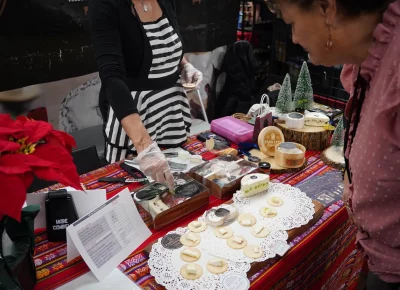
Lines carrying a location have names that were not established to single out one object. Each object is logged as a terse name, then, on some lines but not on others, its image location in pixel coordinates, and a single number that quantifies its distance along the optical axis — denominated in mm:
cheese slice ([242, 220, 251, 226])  1199
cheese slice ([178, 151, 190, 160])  1628
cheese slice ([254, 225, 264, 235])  1157
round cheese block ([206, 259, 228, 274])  1022
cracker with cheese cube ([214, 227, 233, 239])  1148
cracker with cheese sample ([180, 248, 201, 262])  1061
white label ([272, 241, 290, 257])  1100
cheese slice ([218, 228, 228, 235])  1157
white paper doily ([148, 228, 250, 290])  982
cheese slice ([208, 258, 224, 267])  1039
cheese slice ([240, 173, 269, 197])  1332
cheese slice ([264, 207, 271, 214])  1258
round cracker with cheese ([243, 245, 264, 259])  1071
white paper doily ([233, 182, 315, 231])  1224
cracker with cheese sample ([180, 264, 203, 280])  1000
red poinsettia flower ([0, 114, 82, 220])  705
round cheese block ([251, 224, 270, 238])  1151
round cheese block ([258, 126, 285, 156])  1672
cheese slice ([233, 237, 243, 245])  1120
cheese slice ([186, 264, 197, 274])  1007
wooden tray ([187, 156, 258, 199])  1369
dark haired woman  744
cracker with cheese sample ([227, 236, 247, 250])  1106
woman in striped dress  1482
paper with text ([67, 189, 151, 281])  1028
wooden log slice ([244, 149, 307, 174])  1563
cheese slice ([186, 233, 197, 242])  1127
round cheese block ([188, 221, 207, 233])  1178
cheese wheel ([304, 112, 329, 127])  1837
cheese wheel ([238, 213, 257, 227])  1202
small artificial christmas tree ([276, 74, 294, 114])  1992
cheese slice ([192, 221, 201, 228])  1195
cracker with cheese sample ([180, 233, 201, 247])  1116
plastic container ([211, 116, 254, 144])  1802
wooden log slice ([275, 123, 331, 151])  1759
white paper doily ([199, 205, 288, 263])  1074
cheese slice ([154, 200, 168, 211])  1213
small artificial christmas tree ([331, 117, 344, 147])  1745
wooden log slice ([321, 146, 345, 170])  1620
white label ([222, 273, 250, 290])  983
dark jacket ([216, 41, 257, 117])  3760
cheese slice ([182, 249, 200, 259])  1065
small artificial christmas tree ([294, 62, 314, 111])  2045
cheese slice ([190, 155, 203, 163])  1603
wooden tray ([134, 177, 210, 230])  1206
